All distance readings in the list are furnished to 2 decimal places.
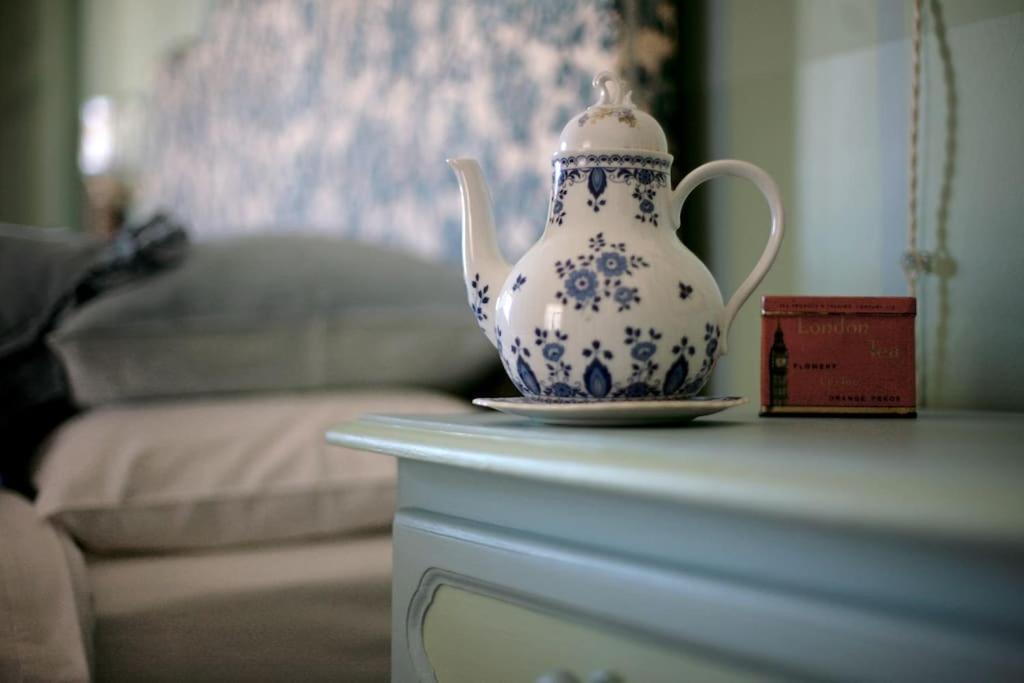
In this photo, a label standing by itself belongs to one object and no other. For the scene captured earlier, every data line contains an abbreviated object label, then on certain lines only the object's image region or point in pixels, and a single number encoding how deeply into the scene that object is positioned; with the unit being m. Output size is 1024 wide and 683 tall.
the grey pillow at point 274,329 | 0.97
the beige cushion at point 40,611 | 0.68
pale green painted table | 0.29
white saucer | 0.46
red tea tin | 0.58
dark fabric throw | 0.94
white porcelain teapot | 0.47
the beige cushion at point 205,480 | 0.83
